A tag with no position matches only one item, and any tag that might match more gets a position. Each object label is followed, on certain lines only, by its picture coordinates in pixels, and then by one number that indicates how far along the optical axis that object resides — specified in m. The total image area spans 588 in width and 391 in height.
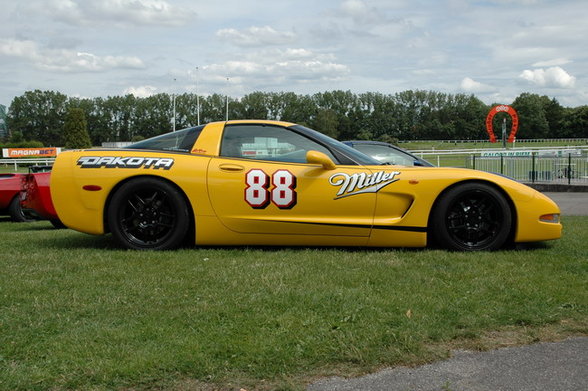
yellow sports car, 5.18
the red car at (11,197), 10.25
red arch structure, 45.55
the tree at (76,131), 86.75
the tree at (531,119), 102.88
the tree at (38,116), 112.38
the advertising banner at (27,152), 47.91
